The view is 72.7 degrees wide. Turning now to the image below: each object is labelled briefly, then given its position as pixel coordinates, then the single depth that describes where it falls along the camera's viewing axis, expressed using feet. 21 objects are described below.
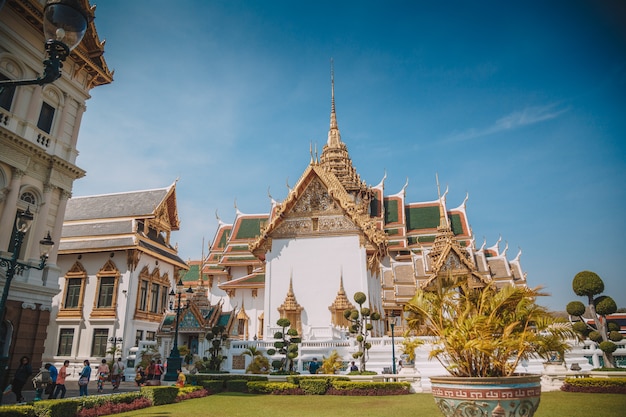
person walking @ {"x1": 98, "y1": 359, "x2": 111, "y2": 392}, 46.74
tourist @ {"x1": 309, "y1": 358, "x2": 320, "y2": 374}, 54.61
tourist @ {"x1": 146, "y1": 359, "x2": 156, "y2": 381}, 56.08
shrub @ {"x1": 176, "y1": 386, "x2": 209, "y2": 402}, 40.53
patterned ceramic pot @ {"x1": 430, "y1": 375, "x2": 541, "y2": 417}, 16.15
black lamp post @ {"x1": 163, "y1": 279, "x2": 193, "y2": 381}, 48.93
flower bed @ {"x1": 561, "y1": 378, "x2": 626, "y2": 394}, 38.96
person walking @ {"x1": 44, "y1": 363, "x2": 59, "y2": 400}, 36.05
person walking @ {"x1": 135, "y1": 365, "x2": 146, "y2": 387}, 53.07
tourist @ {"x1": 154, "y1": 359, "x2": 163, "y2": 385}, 52.90
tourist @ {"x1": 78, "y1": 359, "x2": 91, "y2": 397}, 39.52
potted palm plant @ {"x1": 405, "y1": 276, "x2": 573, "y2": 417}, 16.26
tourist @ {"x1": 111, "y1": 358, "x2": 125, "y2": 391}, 52.21
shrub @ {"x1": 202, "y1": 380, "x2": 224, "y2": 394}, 46.83
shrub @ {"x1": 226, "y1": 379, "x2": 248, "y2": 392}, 47.68
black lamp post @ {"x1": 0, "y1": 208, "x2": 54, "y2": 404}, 23.04
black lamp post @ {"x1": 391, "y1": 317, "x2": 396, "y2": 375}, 51.72
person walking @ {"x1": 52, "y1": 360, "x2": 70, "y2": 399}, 36.91
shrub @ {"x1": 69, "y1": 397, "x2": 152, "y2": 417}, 30.09
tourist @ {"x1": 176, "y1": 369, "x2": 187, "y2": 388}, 45.70
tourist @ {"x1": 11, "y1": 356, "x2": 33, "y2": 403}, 34.68
